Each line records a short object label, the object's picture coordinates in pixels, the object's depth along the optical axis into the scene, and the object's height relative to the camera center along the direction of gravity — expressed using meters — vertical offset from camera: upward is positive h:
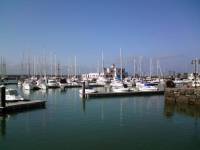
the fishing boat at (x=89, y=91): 60.22 -3.90
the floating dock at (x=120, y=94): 57.60 -4.56
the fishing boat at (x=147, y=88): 66.99 -3.81
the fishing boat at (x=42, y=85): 83.46 -3.56
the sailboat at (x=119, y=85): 64.88 -3.56
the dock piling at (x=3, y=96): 34.66 -2.77
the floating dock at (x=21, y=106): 36.21 -4.48
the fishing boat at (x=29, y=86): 81.96 -3.78
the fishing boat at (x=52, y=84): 90.21 -3.52
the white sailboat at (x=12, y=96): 42.99 -3.47
